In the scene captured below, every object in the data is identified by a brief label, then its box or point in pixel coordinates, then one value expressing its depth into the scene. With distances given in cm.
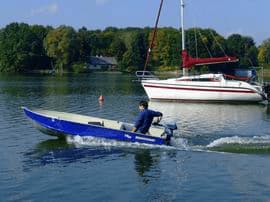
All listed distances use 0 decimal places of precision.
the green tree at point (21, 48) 13762
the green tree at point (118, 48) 16200
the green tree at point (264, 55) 16875
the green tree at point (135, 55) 14438
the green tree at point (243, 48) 16500
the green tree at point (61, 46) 14012
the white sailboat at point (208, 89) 4356
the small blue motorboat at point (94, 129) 2148
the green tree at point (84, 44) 15292
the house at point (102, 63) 15875
